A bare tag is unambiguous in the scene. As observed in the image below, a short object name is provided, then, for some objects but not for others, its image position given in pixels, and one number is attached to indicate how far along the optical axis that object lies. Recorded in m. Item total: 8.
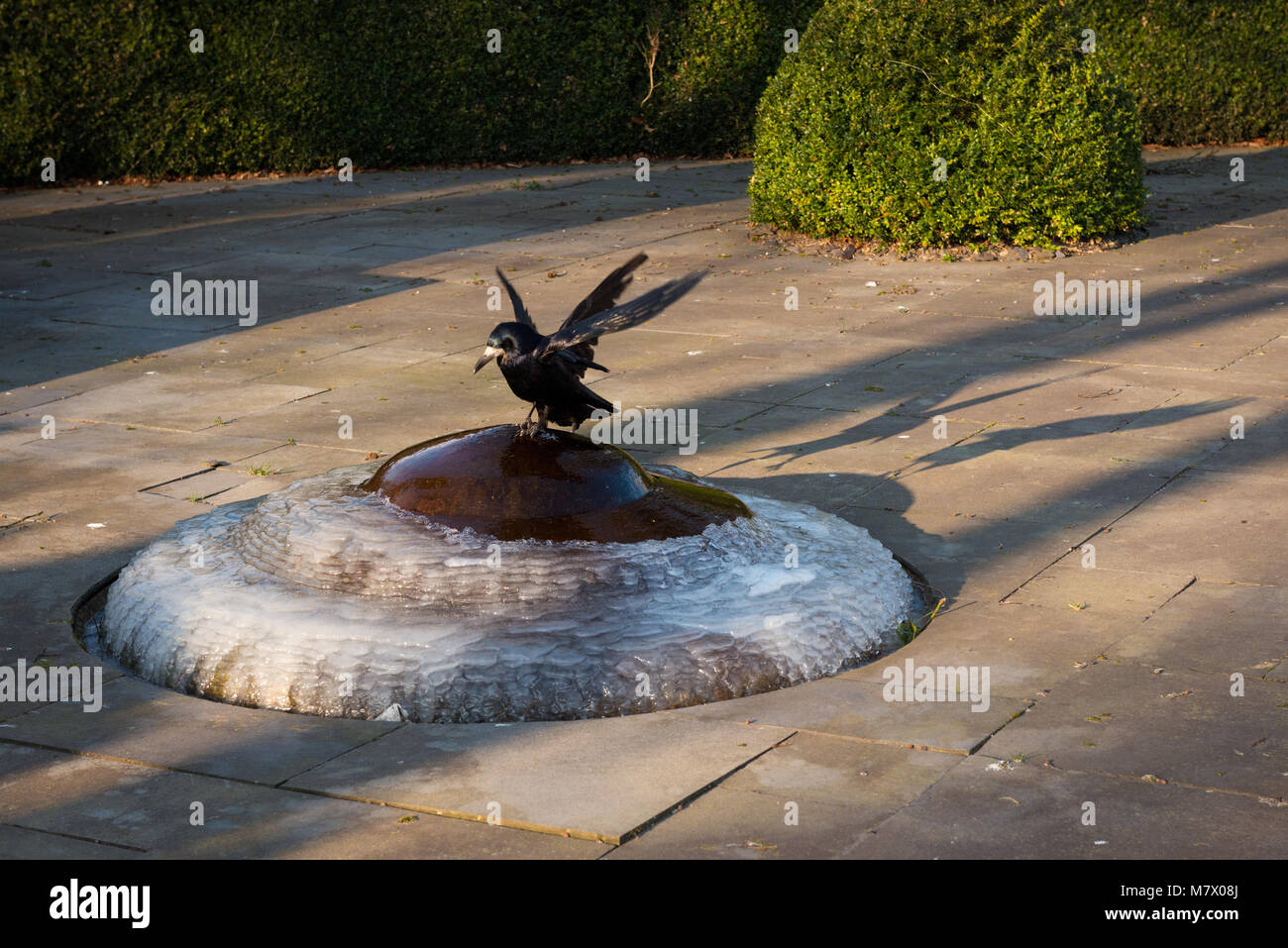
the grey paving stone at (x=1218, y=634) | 6.18
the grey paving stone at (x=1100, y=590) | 6.79
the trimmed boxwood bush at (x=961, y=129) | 14.55
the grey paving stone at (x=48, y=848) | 4.71
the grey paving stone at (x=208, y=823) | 4.74
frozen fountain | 5.86
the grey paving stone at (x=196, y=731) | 5.39
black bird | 6.59
